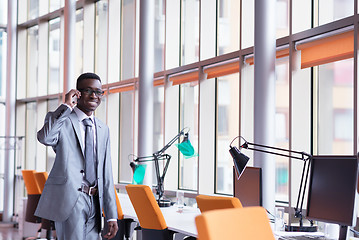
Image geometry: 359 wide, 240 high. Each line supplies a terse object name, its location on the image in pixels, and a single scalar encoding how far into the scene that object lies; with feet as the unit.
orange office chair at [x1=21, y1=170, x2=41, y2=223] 23.31
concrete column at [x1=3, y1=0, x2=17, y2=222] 32.94
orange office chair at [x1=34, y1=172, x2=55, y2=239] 21.88
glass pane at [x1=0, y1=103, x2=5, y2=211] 33.94
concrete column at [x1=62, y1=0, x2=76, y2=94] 28.30
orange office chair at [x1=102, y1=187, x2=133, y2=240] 15.40
